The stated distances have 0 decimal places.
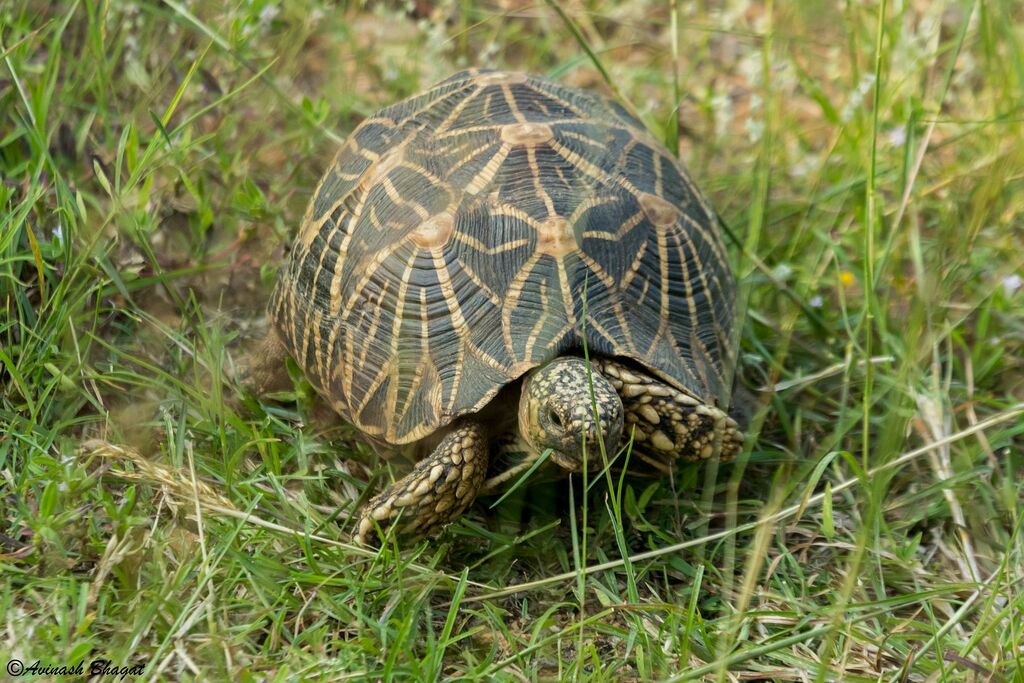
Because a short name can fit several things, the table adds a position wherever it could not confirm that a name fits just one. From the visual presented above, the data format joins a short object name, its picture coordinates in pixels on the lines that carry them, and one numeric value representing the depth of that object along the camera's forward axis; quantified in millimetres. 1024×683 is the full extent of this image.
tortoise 4902
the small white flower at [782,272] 6937
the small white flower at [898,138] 7516
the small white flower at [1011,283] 6773
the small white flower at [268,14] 7219
